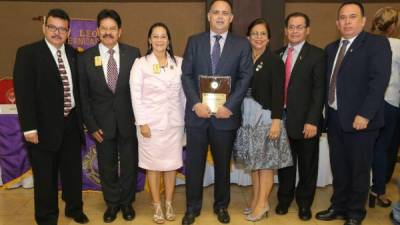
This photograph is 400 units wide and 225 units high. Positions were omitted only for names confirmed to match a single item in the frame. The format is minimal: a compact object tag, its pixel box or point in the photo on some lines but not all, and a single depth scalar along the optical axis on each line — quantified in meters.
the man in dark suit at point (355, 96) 2.66
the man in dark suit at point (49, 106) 2.62
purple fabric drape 3.68
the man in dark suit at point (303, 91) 2.88
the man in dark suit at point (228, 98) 2.79
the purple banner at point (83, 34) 4.10
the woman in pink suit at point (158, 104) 2.87
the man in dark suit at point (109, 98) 2.90
